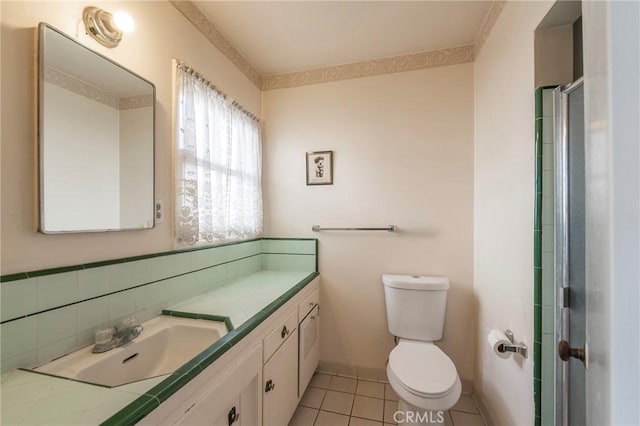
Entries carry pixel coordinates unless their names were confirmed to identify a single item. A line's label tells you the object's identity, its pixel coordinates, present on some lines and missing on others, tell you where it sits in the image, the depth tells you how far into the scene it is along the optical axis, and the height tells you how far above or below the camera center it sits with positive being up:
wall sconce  0.94 +0.75
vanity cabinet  0.74 -0.68
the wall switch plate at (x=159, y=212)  1.21 +0.00
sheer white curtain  1.34 +0.30
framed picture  2.01 +0.38
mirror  0.82 +0.28
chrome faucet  0.89 -0.47
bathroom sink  0.80 -0.53
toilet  1.22 -0.86
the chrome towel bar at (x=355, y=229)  1.87 -0.12
